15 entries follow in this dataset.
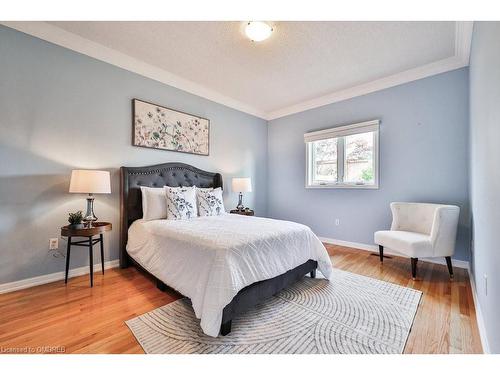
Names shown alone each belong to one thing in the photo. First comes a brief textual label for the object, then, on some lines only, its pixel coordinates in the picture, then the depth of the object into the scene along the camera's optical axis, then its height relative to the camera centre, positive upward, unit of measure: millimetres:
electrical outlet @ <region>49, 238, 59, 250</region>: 2338 -631
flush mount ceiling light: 2143 +1557
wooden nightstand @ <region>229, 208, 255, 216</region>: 3820 -467
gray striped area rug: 1404 -1035
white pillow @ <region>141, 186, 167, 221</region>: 2705 -241
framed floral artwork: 2979 +841
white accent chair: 2447 -604
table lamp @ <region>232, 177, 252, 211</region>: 3908 +4
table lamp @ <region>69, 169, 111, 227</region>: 2219 +9
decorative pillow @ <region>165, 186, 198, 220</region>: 2693 -236
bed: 1504 -605
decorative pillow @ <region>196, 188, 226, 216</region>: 3057 -251
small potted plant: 2223 -369
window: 3529 +516
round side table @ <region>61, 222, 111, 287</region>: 2154 -480
